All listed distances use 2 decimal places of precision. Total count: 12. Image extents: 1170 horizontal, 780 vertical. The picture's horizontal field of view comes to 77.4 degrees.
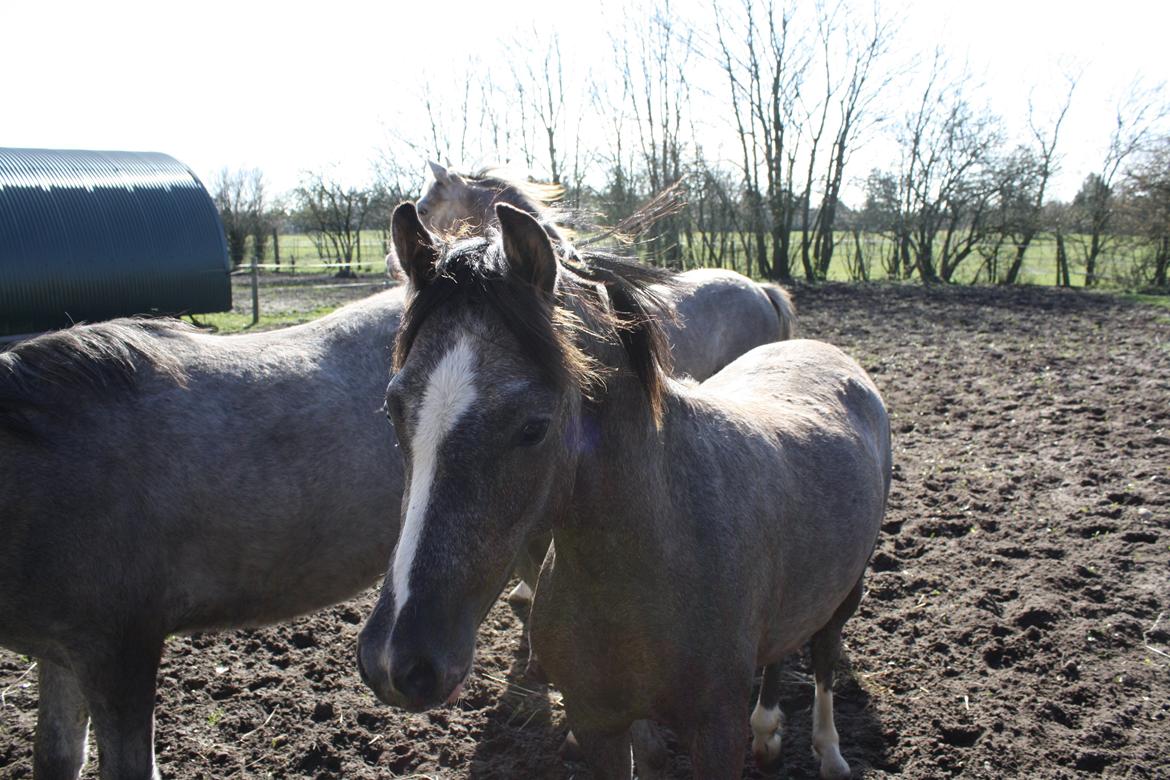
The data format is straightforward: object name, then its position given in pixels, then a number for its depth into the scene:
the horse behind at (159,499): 2.65
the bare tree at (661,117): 26.81
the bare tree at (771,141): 25.42
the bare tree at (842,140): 25.59
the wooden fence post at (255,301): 17.81
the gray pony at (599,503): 1.58
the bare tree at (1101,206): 24.45
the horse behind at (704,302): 6.21
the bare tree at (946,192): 25.91
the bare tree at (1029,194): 25.38
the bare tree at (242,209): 38.28
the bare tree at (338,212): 40.84
